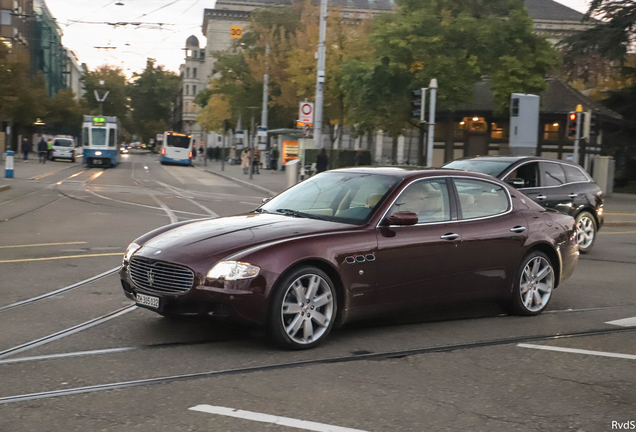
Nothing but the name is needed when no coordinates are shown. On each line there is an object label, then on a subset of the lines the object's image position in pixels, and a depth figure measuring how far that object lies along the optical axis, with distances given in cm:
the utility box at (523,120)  2547
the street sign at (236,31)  5734
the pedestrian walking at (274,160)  5659
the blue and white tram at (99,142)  5080
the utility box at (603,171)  3766
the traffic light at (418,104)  2286
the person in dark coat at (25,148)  5924
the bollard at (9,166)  3286
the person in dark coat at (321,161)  3350
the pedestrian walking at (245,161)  5466
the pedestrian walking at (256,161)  4909
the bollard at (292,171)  3038
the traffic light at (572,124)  2594
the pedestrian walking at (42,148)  5612
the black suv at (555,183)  1353
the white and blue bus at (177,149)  6606
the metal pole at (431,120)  2303
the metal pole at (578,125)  2555
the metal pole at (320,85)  3170
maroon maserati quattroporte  626
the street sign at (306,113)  3078
